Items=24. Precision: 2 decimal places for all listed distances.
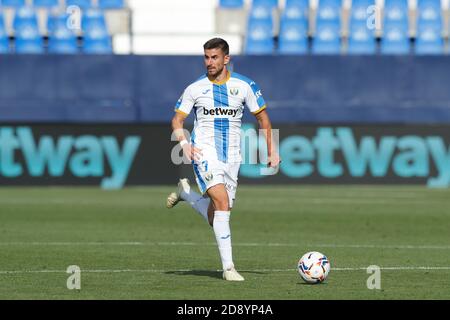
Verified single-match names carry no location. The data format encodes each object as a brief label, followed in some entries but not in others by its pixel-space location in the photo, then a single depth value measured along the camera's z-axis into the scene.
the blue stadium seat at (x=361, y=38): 29.70
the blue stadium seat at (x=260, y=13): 30.03
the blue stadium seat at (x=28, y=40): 29.64
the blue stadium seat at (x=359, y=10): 29.88
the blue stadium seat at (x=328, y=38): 29.66
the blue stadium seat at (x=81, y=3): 30.10
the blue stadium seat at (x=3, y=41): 29.59
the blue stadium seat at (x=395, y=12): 29.85
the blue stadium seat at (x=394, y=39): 29.75
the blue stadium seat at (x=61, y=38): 29.56
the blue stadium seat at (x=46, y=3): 30.64
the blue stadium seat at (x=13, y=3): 30.61
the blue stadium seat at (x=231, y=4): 30.28
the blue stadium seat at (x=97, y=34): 29.59
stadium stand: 29.30
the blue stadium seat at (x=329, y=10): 29.83
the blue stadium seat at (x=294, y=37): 29.75
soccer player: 11.26
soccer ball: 10.65
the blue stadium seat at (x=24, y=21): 29.67
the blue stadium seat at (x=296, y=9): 30.02
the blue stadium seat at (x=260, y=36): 29.86
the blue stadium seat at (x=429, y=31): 29.80
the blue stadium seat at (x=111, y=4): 30.25
